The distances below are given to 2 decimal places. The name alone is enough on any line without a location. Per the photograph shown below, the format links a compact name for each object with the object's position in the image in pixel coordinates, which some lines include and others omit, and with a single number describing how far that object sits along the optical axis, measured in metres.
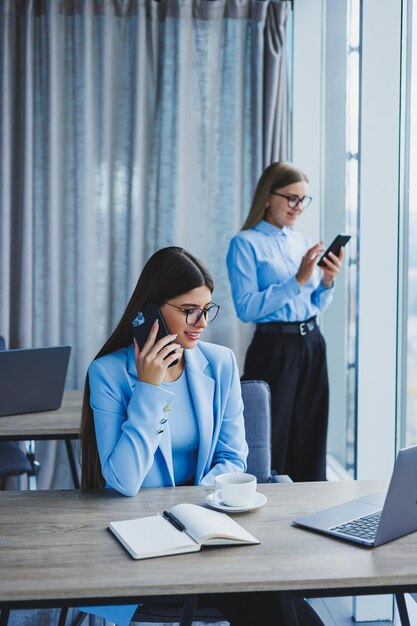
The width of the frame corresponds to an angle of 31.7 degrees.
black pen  1.44
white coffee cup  1.55
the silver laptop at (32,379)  2.59
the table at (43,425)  2.53
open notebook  1.35
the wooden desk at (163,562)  1.22
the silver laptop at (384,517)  1.36
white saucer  1.55
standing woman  3.11
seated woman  1.73
